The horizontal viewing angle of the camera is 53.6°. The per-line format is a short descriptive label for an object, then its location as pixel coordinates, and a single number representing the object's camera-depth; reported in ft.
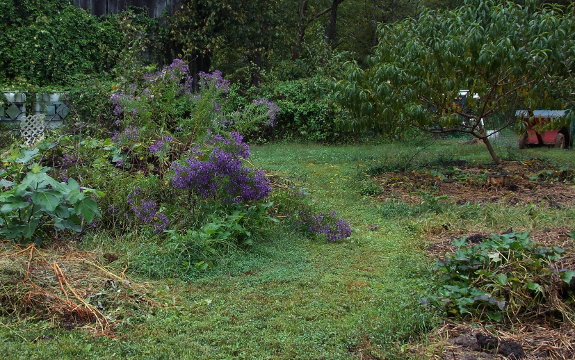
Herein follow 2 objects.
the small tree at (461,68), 27.53
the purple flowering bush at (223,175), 17.60
